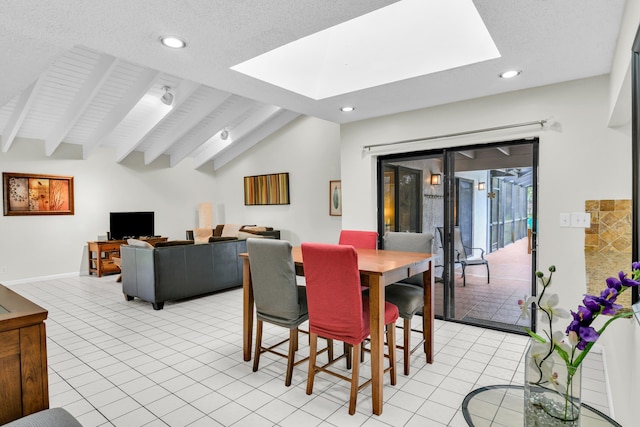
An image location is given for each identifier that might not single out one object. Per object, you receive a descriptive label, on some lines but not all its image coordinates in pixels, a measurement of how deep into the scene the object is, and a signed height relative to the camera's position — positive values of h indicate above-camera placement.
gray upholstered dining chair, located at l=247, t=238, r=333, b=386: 2.53 -0.61
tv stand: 6.73 -0.93
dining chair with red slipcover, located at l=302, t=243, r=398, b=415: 2.24 -0.64
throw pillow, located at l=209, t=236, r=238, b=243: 5.35 -0.51
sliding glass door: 3.77 -0.15
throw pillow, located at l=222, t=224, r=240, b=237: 8.09 -0.54
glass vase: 1.14 -0.64
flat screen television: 7.16 -0.36
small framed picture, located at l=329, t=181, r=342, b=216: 6.83 +0.13
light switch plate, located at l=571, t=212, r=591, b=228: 3.16 -0.17
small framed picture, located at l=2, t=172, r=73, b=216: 6.10 +0.26
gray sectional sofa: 4.60 -0.89
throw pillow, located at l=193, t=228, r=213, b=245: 8.25 -0.64
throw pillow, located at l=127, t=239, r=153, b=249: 4.73 -0.51
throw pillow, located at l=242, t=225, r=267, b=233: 7.41 -0.49
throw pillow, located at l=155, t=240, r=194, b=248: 4.69 -0.50
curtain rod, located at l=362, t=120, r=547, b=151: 3.39 +0.75
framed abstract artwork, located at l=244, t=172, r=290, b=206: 7.71 +0.37
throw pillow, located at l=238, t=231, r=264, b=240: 6.69 -0.57
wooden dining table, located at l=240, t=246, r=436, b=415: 2.28 -0.61
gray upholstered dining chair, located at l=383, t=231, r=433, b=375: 2.76 -0.74
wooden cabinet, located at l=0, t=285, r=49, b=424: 1.36 -0.61
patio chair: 4.18 -0.63
